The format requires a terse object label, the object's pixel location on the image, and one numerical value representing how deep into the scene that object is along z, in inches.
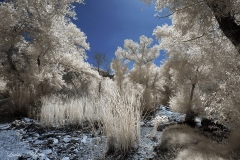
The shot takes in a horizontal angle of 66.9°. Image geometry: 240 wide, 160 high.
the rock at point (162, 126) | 226.3
